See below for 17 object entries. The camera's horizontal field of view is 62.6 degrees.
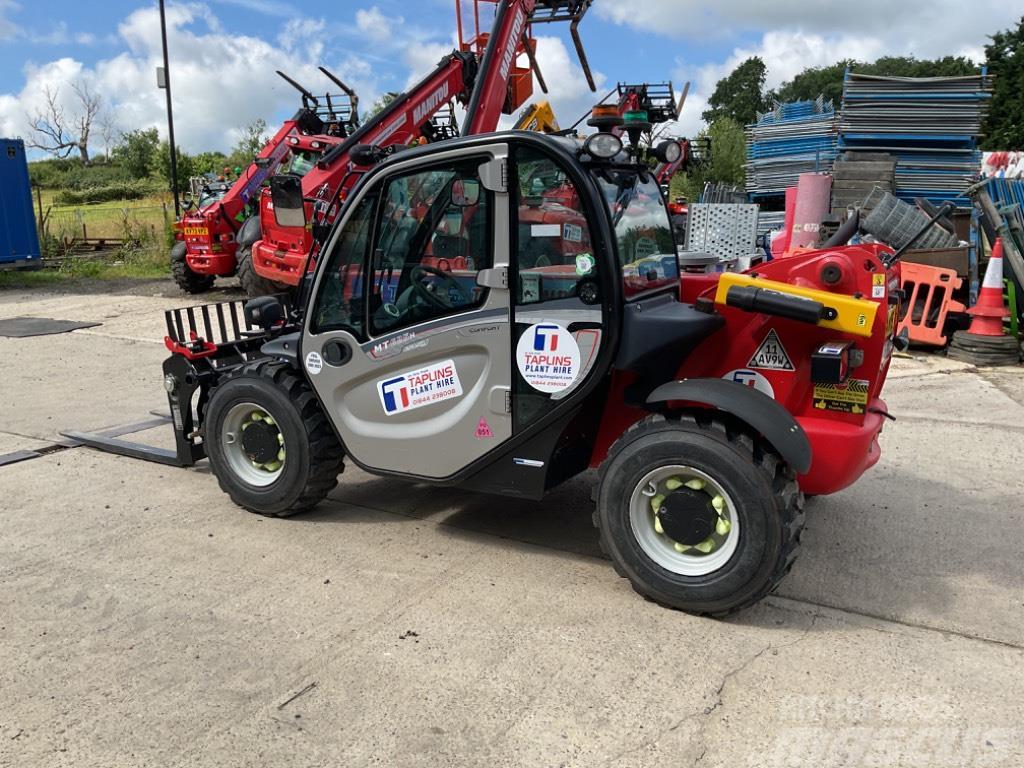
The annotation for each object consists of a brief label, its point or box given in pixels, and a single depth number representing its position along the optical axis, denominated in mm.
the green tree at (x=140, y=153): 47812
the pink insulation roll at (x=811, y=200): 11453
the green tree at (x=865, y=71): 56688
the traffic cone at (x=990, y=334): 8359
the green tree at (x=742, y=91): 88000
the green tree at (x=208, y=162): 39012
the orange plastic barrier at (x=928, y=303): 8789
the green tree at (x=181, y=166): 36869
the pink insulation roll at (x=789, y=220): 10453
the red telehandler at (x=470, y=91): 7105
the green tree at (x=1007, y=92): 41375
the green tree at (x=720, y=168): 25141
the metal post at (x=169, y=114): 20812
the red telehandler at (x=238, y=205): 12539
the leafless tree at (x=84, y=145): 52906
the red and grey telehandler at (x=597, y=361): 3455
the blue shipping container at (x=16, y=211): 17766
